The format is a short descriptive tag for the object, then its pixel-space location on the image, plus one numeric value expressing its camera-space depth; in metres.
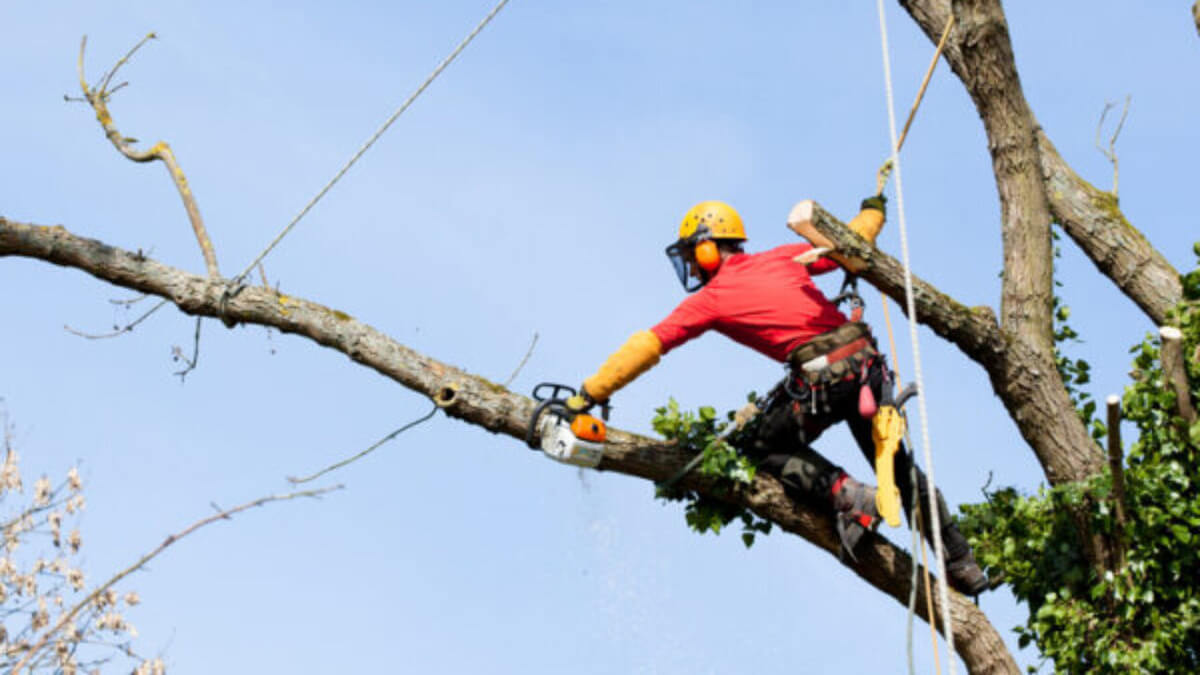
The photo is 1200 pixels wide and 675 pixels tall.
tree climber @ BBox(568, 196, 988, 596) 14.23
